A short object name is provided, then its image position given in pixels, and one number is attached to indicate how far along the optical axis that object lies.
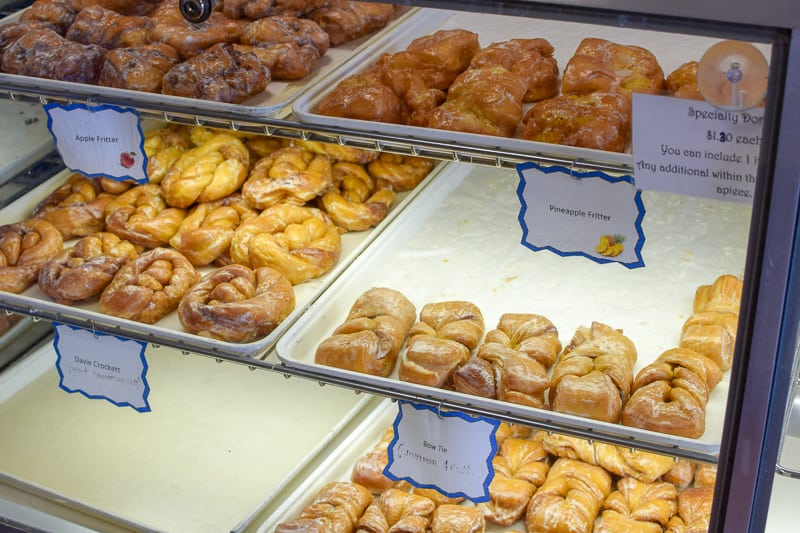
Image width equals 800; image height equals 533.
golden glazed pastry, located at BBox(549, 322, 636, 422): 1.48
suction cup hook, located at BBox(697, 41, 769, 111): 0.98
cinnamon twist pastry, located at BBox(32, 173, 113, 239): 2.07
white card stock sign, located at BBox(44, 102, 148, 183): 1.73
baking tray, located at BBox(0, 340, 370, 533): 2.05
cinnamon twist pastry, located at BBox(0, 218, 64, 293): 1.92
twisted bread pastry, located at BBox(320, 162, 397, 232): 1.98
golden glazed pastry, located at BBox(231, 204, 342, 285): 1.85
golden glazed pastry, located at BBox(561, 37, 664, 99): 1.54
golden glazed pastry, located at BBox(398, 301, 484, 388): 1.61
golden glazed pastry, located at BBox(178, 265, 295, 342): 1.70
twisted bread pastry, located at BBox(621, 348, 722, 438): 1.42
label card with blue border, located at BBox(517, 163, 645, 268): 1.37
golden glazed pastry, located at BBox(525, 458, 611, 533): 1.69
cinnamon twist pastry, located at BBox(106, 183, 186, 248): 2.00
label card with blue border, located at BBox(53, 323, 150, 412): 1.87
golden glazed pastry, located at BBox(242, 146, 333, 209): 2.00
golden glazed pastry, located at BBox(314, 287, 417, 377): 1.64
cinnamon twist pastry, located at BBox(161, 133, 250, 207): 2.04
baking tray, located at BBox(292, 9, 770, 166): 1.42
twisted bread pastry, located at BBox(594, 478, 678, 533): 1.68
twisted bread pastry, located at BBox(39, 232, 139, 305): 1.85
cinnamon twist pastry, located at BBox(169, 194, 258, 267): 1.93
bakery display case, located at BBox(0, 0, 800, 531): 1.07
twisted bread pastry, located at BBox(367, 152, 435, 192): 2.07
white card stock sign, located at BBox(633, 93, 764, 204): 1.04
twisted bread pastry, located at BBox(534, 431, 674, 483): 1.78
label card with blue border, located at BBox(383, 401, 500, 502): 1.59
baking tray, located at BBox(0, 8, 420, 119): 1.60
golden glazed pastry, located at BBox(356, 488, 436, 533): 1.76
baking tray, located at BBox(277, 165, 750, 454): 1.79
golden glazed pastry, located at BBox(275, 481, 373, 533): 1.77
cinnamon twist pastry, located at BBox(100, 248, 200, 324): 1.79
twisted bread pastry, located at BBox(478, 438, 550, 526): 1.75
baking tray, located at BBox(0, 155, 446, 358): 1.70
